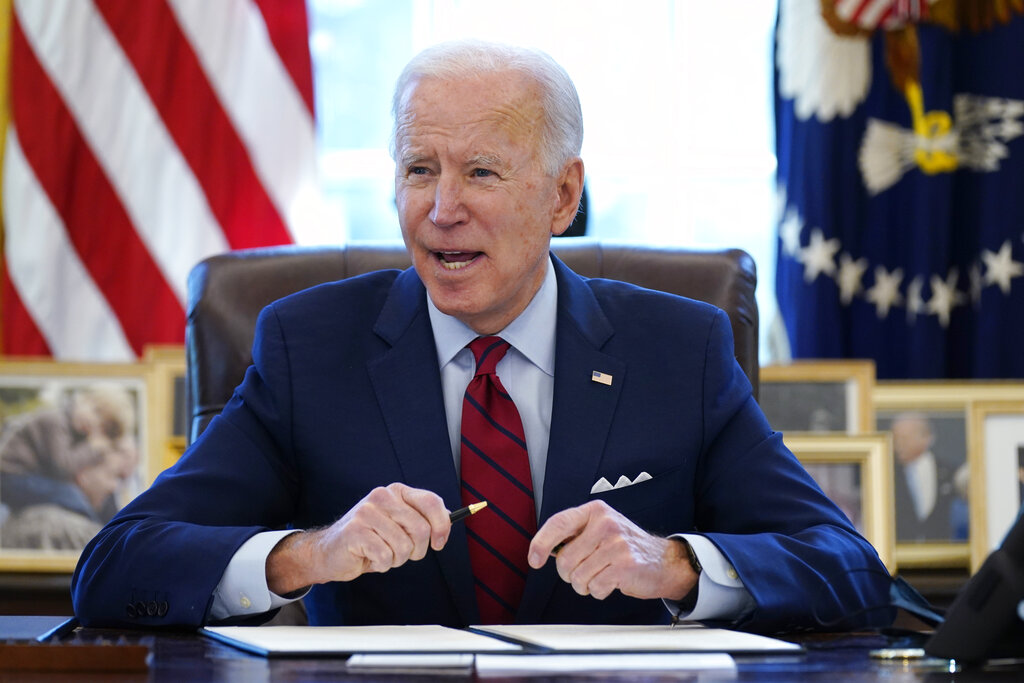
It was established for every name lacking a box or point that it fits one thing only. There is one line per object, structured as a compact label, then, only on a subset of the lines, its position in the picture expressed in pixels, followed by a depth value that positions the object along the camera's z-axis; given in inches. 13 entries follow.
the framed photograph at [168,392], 239.9
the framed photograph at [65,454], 238.1
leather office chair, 161.2
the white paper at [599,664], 87.0
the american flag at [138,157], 256.2
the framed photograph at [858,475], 228.2
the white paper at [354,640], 94.7
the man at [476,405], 136.6
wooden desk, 85.8
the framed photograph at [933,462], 239.3
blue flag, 247.0
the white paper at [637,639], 96.6
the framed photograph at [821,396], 238.7
